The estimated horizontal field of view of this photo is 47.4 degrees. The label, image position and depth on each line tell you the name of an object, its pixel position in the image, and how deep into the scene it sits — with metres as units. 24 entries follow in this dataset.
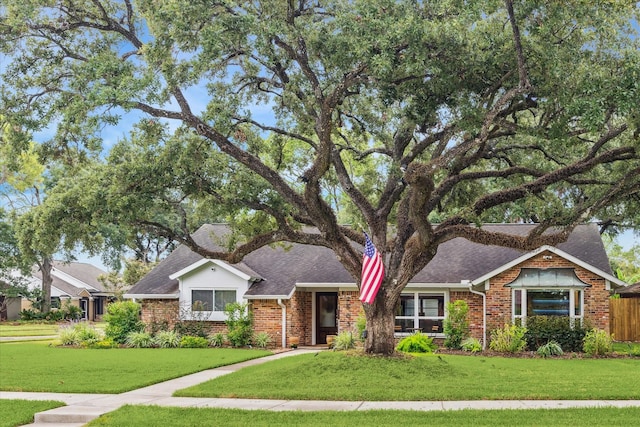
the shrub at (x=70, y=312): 51.54
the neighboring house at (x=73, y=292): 54.21
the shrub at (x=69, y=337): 26.97
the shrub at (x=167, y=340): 25.67
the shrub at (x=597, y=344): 21.88
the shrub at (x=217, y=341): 25.95
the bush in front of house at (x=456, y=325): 24.31
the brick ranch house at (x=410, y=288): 24.38
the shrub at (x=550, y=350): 21.83
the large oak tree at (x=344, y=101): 14.05
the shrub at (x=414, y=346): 21.70
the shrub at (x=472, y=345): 23.23
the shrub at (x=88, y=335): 26.09
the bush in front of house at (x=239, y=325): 25.64
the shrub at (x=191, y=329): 26.61
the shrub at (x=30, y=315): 50.25
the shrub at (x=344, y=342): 23.31
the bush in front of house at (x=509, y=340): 22.42
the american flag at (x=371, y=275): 16.83
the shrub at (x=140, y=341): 25.83
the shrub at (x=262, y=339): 25.53
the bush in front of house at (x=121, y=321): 26.61
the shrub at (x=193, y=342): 25.66
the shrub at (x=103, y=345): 25.60
